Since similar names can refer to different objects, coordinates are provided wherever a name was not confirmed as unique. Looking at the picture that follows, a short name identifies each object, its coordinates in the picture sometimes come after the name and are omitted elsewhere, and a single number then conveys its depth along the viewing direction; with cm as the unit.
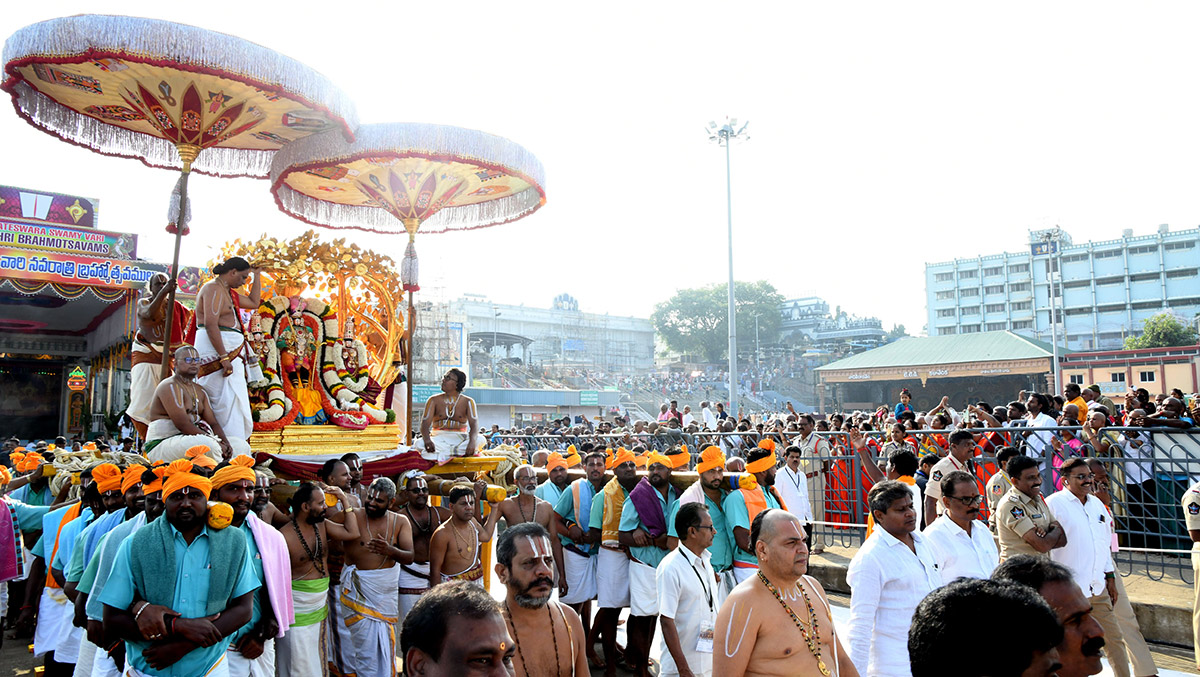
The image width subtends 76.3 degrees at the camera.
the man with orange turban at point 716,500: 589
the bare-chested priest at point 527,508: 686
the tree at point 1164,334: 4338
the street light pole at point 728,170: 2200
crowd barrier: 763
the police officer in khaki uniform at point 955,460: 653
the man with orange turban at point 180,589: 352
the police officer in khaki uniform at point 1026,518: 504
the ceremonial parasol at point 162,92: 612
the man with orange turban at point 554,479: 791
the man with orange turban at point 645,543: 606
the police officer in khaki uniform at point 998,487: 596
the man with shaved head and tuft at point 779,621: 324
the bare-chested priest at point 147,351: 679
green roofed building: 3859
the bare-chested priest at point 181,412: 546
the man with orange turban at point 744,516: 580
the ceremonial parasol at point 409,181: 809
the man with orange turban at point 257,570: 398
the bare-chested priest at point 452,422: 789
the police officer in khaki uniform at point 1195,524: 532
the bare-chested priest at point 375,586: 562
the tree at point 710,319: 6600
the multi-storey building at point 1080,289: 5747
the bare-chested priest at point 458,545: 566
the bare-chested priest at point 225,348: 636
